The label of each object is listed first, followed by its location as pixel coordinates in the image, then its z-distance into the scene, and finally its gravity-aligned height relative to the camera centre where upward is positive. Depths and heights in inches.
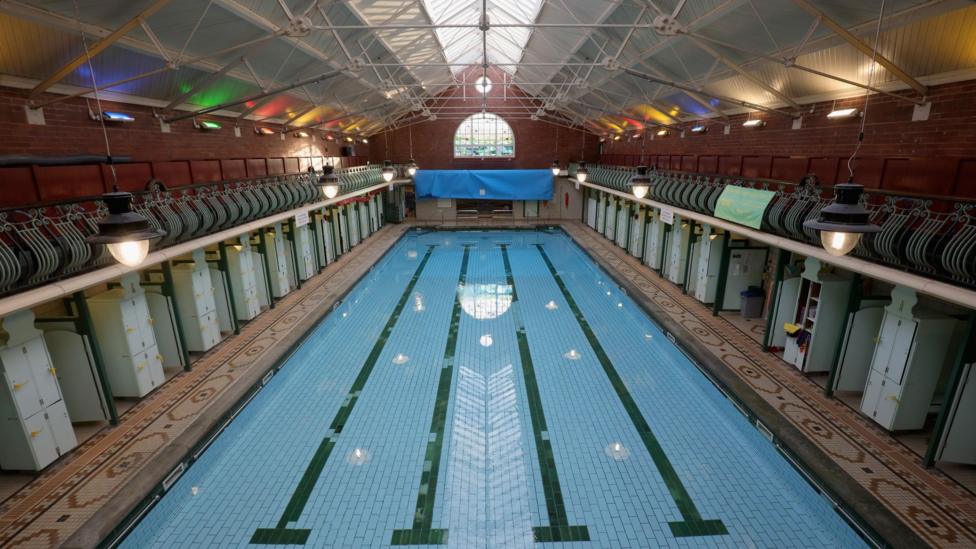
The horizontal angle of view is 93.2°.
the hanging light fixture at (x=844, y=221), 152.5 -20.9
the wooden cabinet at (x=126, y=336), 262.1 -98.7
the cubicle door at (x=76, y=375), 241.0 -109.1
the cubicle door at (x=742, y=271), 411.8 -98.9
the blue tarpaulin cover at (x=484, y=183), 949.2 -47.4
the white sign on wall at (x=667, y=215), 472.7 -57.2
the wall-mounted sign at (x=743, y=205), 329.1 -34.7
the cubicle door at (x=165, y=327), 304.2 -106.4
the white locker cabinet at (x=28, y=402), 204.2 -106.4
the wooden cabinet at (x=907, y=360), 226.2 -99.8
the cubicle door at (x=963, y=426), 203.6 -117.5
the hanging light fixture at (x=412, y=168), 888.9 -14.0
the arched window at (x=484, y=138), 1007.6 +46.9
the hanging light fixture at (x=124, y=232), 143.2 -21.3
